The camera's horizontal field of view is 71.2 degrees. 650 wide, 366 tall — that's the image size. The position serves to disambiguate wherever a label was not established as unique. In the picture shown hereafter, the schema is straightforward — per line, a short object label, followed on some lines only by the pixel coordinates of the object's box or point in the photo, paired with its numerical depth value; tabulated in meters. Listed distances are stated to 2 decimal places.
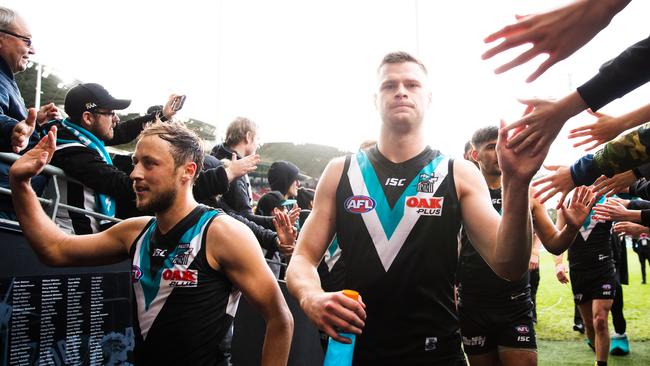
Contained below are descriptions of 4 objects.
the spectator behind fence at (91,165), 3.24
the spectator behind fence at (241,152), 4.68
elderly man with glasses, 3.21
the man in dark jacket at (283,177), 6.13
